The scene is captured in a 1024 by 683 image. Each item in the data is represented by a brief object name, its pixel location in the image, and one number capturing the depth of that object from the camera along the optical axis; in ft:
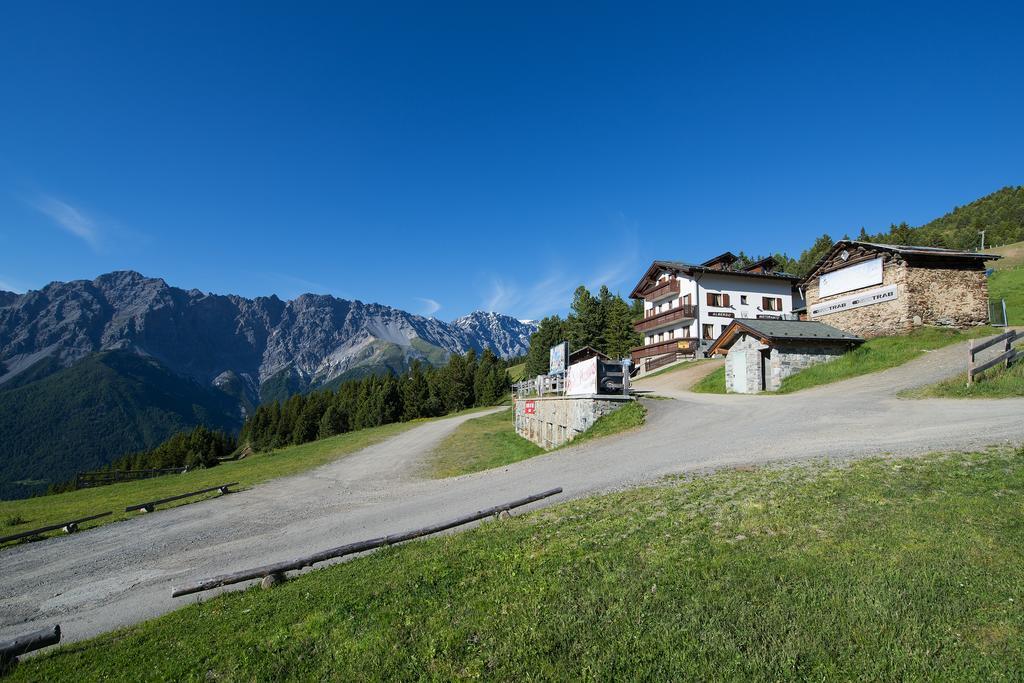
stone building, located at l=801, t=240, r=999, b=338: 94.79
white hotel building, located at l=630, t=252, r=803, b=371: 168.76
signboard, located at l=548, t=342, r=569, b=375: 90.84
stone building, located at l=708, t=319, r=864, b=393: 91.66
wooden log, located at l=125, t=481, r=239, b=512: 61.62
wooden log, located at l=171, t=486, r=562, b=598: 27.63
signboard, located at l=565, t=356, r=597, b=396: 73.10
